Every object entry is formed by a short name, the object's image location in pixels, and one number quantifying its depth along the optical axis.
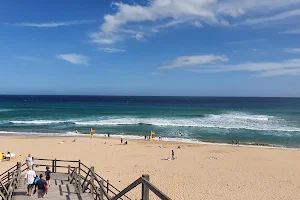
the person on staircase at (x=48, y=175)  11.84
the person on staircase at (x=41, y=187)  10.17
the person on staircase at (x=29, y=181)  10.61
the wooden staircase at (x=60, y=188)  10.15
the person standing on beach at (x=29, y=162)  13.41
